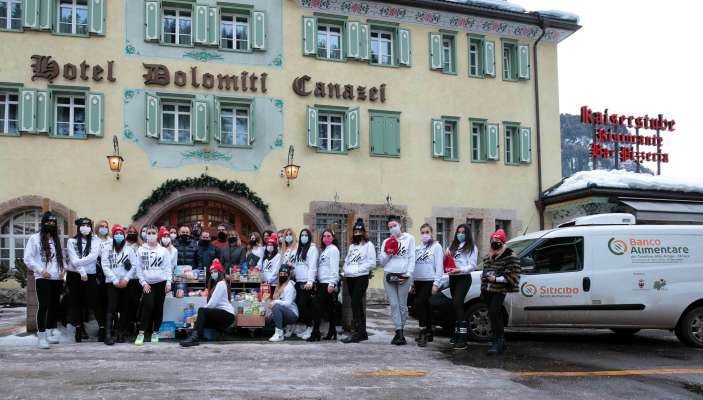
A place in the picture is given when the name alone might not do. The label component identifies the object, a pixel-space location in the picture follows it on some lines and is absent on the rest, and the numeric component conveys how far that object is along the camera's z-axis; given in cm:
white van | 1052
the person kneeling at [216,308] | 1009
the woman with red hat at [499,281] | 949
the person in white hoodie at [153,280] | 1000
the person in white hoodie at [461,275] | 991
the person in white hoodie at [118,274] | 1004
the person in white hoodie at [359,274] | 1044
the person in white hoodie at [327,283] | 1057
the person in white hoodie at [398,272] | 1015
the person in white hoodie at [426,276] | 1022
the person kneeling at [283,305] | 1058
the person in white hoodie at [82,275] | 1004
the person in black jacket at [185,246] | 1150
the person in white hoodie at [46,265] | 967
